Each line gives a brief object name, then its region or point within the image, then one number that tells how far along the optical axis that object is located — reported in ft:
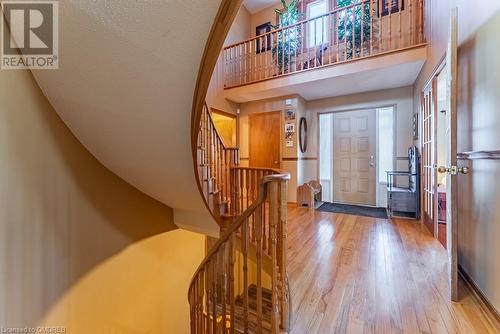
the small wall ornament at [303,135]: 15.84
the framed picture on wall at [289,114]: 15.49
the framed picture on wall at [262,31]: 17.33
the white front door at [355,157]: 16.67
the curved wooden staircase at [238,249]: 4.46
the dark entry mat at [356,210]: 13.77
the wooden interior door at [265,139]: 16.38
